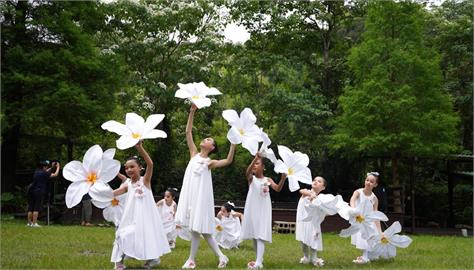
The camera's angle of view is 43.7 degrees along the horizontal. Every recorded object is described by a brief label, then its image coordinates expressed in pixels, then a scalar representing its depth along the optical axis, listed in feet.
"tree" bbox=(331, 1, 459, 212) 60.64
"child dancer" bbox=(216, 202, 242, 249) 37.93
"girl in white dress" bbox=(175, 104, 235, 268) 26.14
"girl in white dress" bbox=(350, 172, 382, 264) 31.45
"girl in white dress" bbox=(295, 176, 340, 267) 28.96
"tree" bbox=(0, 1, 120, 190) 58.75
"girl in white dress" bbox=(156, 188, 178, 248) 36.86
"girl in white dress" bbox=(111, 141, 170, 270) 24.30
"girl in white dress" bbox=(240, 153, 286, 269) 27.81
